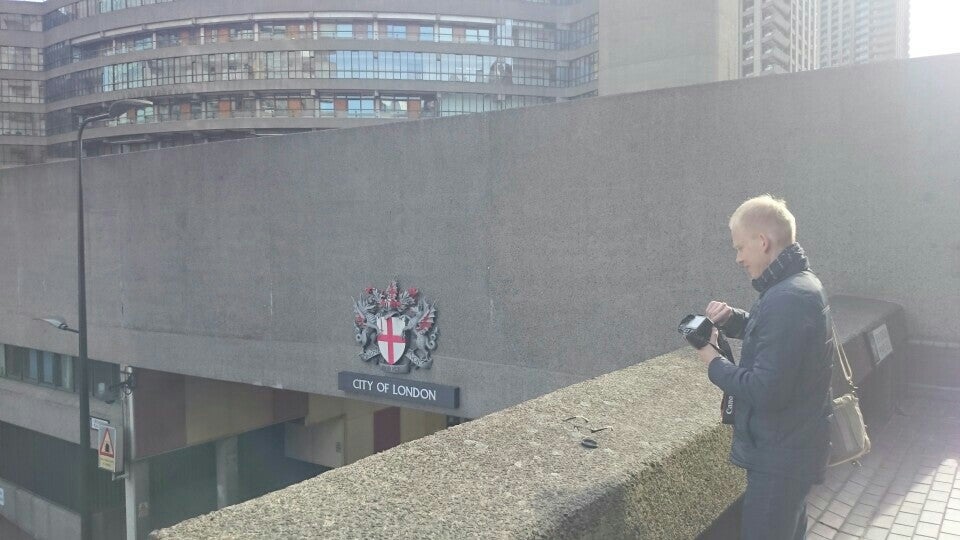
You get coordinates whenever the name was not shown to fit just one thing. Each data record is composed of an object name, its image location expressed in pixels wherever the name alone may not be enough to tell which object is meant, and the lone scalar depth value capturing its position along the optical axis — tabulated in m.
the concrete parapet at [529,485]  2.21
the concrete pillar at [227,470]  18.61
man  2.29
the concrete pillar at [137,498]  16.30
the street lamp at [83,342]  13.41
